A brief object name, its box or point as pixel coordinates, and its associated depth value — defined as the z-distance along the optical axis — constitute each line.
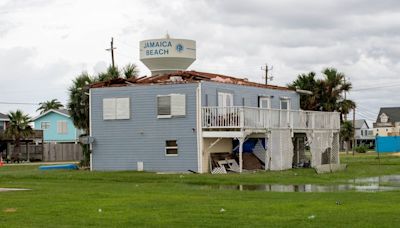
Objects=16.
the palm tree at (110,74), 45.49
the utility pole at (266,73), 86.93
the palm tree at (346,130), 72.89
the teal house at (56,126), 77.93
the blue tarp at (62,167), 42.12
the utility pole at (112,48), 61.16
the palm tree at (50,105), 117.88
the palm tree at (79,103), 44.66
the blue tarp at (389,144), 92.59
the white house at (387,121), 130.88
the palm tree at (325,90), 57.09
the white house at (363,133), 138.75
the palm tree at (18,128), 67.31
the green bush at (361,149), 87.69
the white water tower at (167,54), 41.47
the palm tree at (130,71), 46.62
